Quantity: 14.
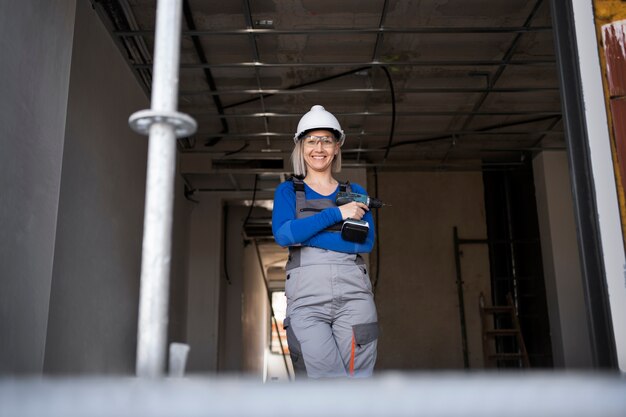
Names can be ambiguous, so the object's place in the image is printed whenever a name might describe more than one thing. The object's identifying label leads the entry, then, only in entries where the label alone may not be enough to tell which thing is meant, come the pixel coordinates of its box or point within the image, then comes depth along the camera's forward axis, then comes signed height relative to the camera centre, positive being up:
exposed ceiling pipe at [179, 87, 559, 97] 4.88 +2.08
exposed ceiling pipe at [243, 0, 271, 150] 3.80 +2.14
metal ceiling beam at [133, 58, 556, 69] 4.35 +2.08
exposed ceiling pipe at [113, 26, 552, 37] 3.94 +2.09
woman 1.89 +0.16
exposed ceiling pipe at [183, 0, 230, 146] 4.18 +2.26
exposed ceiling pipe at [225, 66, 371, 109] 5.05 +2.29
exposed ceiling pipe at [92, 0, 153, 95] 3.81 +2.16
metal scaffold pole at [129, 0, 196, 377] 0.79 +0.23
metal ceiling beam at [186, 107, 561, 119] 5.32 +2.07
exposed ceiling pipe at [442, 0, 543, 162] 3.99 +2.17
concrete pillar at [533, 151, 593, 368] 5.95 +0.77
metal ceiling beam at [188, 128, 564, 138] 5.73 +2.06
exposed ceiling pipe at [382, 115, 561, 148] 5.94 +2.22
